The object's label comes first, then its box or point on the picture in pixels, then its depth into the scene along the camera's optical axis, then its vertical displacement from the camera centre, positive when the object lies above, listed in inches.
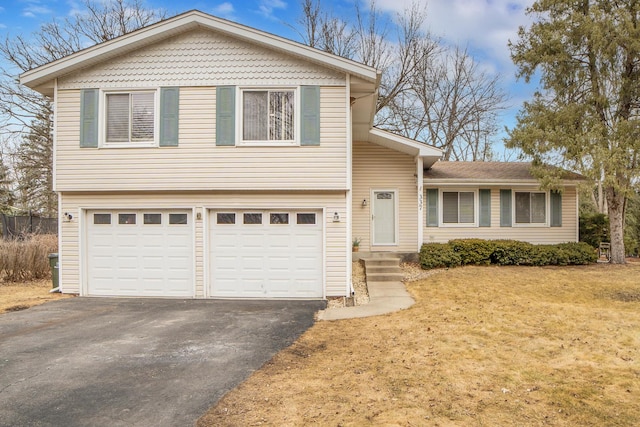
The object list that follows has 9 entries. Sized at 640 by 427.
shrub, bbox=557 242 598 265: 527.8 -49.8
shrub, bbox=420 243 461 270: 497.4 -52.0
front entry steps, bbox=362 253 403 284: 437.1 -61.7
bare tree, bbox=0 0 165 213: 730.8 +314.0
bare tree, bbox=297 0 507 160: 901.2 +343.4
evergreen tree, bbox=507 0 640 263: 495.8 +171.2
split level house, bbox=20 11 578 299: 358.6 +49.8
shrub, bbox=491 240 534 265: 519.8 -50.1
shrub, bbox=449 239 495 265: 514.6 -46.8
